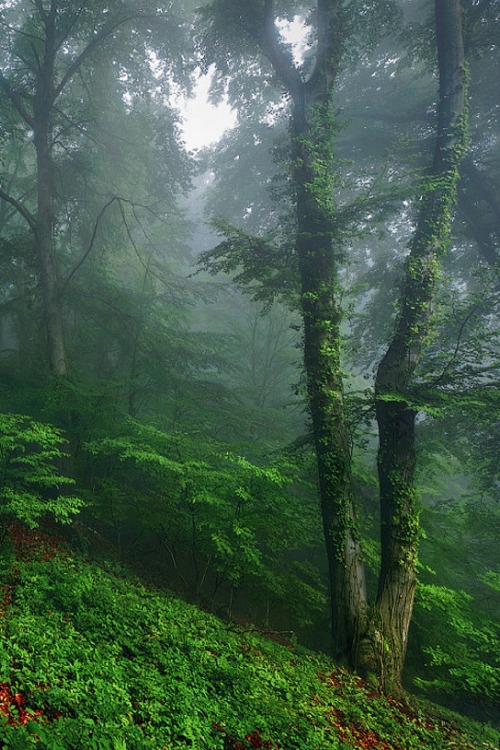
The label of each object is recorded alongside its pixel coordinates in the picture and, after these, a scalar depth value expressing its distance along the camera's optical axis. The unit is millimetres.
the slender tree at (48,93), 8820
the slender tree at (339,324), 5137
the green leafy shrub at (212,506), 5684
